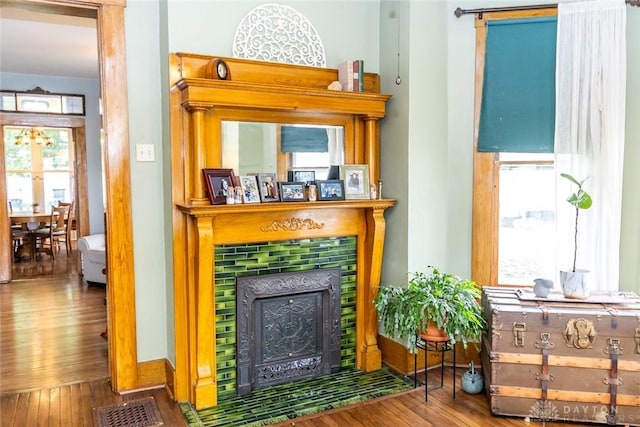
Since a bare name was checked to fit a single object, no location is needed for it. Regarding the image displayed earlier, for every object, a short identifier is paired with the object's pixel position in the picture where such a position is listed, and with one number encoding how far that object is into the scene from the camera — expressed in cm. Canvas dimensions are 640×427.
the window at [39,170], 934
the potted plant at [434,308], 273
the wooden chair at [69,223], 794
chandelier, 848
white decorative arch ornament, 298
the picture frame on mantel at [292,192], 296
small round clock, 275
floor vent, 261
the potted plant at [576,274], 272
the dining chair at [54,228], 761
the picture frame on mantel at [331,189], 307
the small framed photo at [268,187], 291
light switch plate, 289
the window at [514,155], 308
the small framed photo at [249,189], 285
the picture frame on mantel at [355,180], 315
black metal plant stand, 287
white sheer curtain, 287
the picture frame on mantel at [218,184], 275
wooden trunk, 252
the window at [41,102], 672
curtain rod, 306
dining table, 738
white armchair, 563
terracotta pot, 282
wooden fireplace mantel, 272
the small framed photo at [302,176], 309
